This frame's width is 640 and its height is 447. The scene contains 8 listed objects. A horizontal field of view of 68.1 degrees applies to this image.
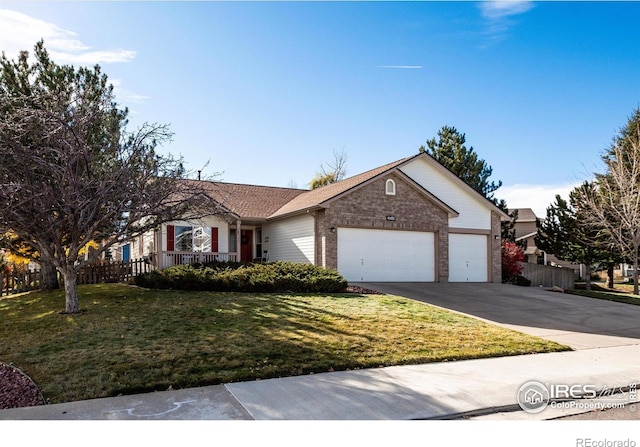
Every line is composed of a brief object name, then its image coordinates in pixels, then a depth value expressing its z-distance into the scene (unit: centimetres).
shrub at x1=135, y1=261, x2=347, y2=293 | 1477
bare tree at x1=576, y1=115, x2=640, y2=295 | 2306
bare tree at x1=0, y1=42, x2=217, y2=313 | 1026
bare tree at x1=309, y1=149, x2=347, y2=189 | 4316
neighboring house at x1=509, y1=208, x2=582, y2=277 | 4262
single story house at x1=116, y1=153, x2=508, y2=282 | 1912
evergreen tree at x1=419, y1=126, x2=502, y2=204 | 3172
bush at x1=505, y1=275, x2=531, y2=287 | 2407
